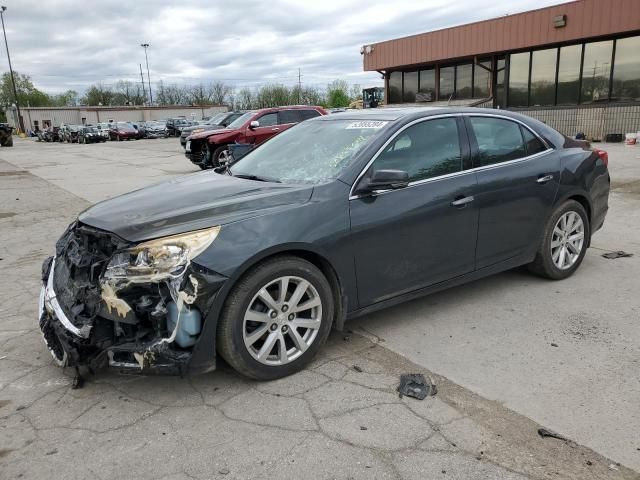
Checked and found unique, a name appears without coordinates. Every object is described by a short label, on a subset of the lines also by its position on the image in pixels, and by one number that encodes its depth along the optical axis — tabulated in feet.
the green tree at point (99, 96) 323.98
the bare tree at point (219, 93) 316.48
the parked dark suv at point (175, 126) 145.48
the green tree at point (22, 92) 314.24
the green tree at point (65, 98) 384.74
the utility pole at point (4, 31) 191.86
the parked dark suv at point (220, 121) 58.77
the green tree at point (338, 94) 258.98
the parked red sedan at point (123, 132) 136.15
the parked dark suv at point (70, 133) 142.20
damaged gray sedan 9.47
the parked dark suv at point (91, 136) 132.46
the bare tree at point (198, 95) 314.16
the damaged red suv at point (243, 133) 48.55
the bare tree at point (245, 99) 295.48
